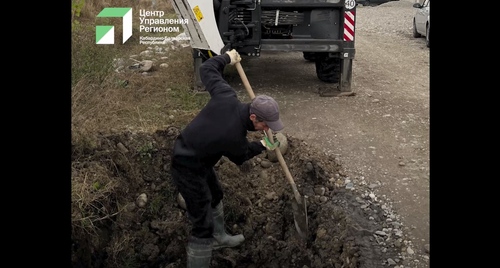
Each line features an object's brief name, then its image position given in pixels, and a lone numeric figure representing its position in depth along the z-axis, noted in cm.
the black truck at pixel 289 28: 692
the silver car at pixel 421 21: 1326
